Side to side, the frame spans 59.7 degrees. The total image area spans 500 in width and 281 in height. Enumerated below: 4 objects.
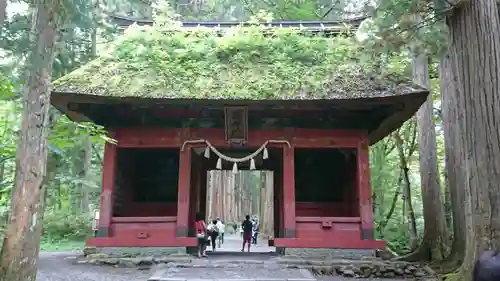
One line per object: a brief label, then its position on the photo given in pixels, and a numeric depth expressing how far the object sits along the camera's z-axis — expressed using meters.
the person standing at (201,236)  9.99
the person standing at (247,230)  12.70
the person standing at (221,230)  16.05
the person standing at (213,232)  12.89
